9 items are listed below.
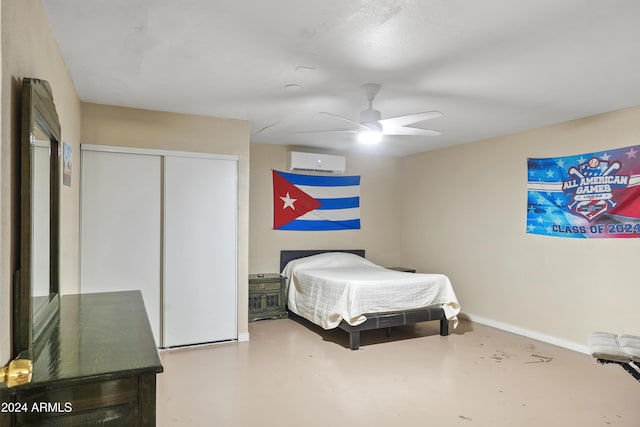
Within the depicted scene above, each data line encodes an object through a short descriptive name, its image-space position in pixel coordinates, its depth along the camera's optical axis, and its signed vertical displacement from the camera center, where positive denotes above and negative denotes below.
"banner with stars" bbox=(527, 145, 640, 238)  3.79 +0.19
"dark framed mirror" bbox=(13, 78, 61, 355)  1.35 -0.04
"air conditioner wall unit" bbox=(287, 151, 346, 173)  5.70 +0.70
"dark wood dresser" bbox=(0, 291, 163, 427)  1.19 -0.54
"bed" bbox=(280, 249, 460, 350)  4.13 -0.96
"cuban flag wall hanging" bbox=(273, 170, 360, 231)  5.82 +0.13
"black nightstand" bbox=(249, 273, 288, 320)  5.21 -1.14
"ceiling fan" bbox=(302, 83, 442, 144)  3.20 +0.74
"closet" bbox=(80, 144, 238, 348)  3.77 -0.26
